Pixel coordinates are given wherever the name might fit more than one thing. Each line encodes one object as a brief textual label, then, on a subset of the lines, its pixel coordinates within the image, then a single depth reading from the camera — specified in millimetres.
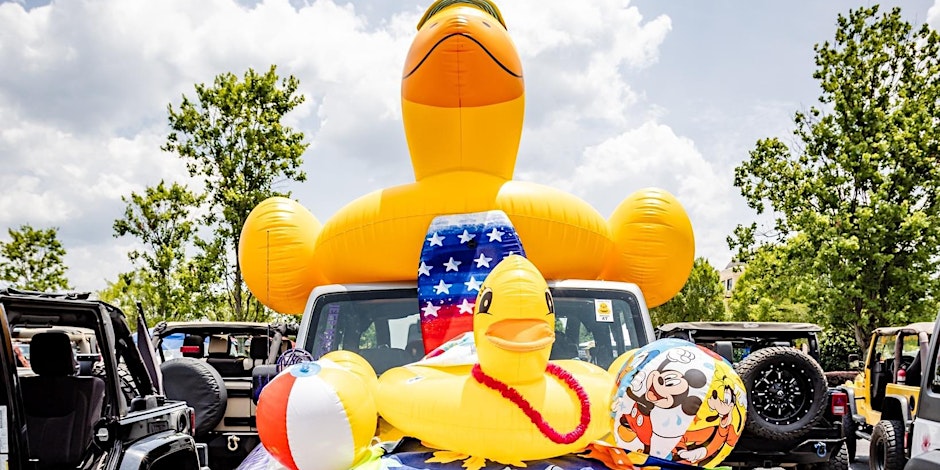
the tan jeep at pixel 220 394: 7090
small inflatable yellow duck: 2514
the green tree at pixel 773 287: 19094
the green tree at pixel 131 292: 18812
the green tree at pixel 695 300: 24250
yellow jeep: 8516
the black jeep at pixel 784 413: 5504
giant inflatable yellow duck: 4234
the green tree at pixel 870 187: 17297
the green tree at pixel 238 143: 16859
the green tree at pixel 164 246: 18453
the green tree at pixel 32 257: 22703
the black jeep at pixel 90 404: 4156
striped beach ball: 2557
